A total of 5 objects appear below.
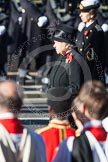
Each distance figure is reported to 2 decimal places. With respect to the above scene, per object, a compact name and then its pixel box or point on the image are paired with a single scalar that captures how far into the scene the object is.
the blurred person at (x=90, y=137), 10.02
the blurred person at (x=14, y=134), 9.96
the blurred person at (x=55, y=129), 11.06
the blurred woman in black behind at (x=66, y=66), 16.44
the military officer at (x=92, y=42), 18.31
